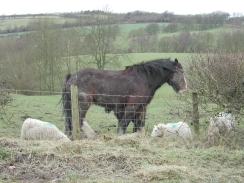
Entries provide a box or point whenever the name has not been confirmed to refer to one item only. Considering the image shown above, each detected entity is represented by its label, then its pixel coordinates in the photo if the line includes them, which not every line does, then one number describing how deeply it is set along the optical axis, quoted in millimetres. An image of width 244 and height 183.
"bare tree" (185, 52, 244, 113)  6355
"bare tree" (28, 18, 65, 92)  29875
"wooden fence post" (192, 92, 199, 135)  7596
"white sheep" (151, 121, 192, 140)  8586
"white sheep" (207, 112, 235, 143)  6770
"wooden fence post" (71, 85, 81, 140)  7074
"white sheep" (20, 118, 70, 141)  8109
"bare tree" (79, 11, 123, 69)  31062
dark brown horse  8641
